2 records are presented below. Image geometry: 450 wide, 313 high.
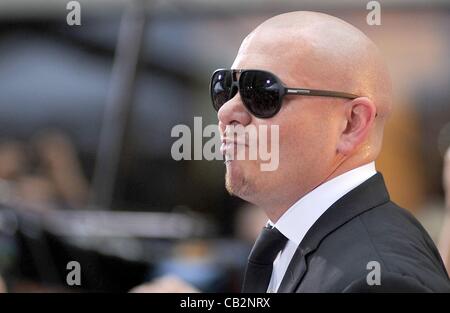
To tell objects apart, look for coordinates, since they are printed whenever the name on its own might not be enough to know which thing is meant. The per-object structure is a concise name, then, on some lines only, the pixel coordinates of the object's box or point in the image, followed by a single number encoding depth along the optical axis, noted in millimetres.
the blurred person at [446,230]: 4490
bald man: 3240
